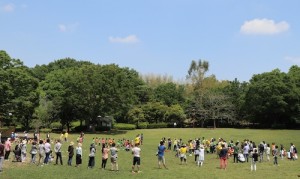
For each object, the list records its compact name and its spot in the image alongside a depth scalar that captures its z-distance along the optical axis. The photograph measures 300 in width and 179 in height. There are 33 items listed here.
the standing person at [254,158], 25.40
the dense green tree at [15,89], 47.50
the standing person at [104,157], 22.89
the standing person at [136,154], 22.08
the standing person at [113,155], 22.62
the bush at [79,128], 72.46
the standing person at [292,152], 34.66
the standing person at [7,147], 25.05
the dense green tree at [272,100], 73.06
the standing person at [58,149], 24.50
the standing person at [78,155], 24.00
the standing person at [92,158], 23.28
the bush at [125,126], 76.19
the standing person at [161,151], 23.84
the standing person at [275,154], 30.05
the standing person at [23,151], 25.77
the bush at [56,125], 76.51
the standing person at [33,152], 24.97
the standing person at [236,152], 31.03
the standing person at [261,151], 32.28
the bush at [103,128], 73.44
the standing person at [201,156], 27.53
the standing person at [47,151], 24.35
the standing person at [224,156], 25.34
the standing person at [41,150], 24.92
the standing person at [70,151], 24.62
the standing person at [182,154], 27.92
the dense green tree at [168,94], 90.50
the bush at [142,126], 79.19
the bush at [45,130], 69.06
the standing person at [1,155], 19.57
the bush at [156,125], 80.38
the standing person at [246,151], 31.55
